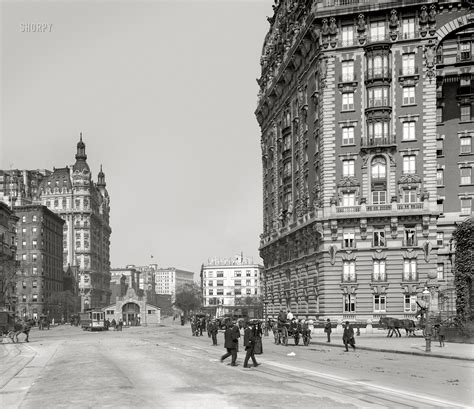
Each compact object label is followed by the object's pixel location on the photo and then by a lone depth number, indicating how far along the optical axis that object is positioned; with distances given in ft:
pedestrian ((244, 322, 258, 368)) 93.56
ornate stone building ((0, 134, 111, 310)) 628.24
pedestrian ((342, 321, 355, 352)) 131.64
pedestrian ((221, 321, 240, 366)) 97.18
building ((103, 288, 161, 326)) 474.41
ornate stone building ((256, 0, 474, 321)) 214.07
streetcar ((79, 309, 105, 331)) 325.42
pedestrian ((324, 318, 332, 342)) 160.29
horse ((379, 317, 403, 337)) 185.98
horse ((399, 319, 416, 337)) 183.56
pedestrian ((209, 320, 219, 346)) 163.13
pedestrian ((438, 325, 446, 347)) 134.92
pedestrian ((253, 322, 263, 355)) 111.65
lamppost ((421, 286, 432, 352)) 120.98
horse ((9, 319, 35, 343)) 191.39
